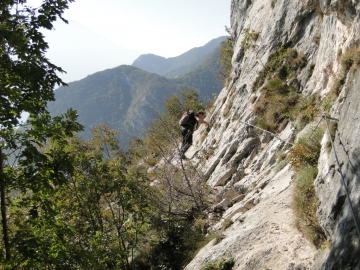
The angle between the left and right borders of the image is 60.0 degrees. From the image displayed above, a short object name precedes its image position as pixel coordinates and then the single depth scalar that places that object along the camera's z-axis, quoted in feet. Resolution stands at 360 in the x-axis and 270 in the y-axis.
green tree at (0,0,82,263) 14.49
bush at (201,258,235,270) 22.37
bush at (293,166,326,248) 18.29
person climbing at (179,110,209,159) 52.42
